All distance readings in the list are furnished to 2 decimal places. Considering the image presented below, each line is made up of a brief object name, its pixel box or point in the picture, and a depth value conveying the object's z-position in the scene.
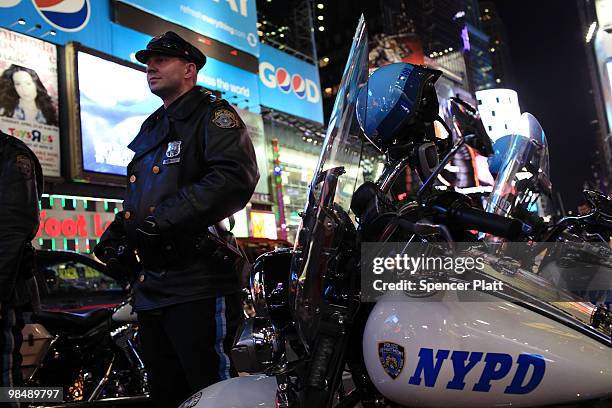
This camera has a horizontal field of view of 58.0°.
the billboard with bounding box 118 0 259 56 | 13.92
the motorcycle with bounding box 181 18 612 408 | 1.35
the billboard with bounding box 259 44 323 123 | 17.71
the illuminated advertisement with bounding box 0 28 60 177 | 9.12
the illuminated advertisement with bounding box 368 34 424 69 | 25.78
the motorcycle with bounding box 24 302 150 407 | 4.25
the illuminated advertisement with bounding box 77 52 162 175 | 10.26
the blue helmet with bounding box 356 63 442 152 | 1.90
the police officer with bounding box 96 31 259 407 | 2.12
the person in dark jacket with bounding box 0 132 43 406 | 2.73
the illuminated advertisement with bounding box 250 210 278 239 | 16.05
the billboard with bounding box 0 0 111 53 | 9.99
